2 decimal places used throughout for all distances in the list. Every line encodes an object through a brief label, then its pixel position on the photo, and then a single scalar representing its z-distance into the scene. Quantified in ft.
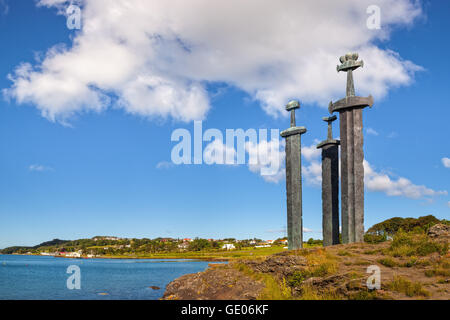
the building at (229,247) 465.22
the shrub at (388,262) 45.74
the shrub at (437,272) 38.53
